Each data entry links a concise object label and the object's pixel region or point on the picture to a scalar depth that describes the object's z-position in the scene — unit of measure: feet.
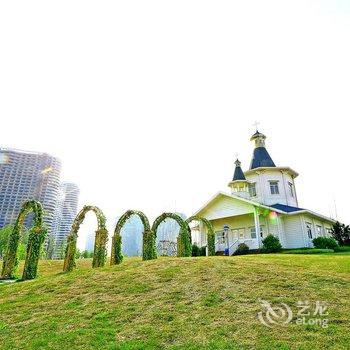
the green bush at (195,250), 101.14
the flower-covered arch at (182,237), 65.57
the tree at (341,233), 102.03
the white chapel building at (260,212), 97.96
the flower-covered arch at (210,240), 74.69
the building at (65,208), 303.89
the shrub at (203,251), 102.98
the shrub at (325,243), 90.87
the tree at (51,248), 194.59
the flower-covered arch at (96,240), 49.20
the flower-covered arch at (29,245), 46.68
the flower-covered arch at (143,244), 54.65
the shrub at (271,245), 88.43
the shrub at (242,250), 94.43
